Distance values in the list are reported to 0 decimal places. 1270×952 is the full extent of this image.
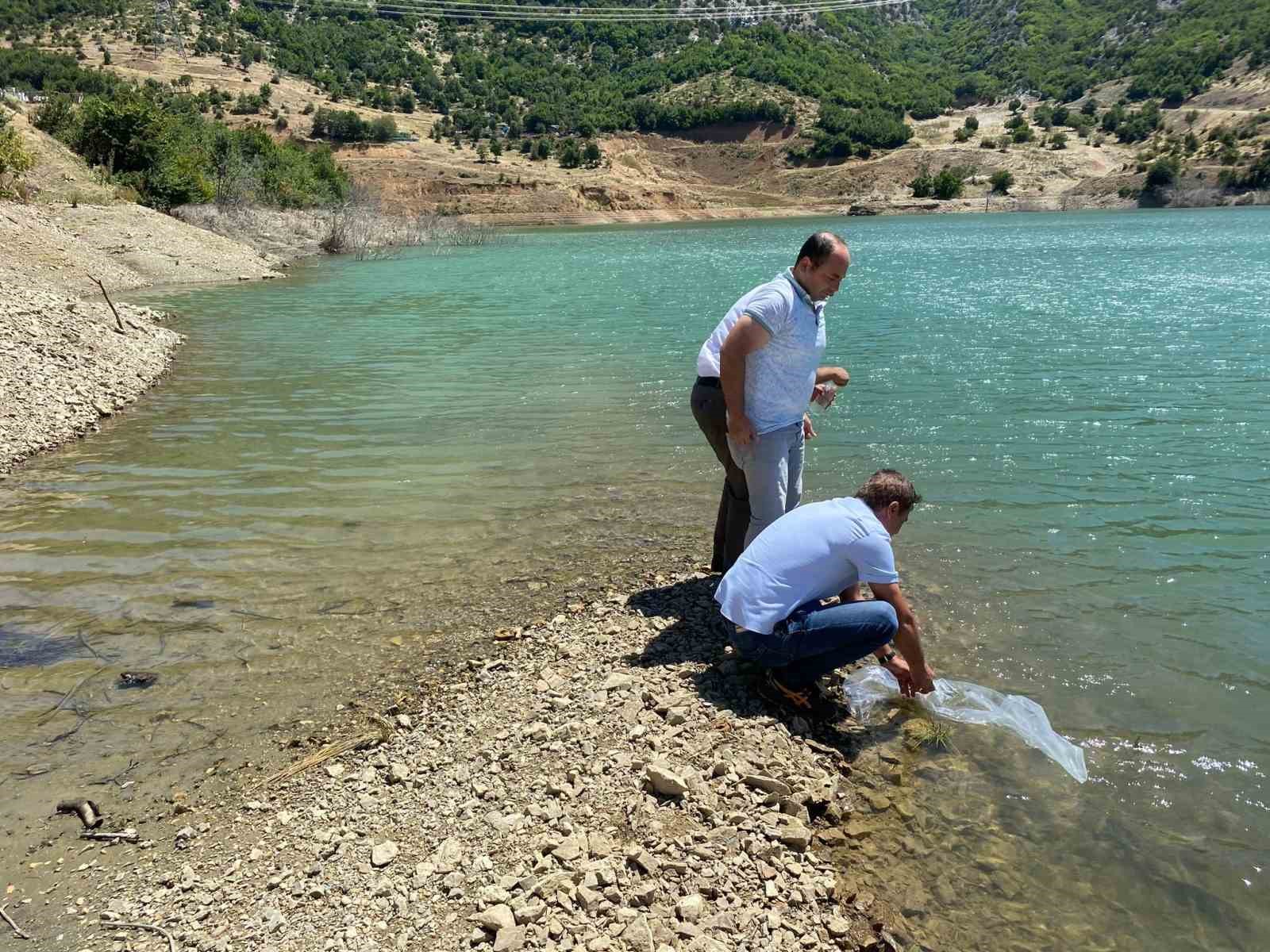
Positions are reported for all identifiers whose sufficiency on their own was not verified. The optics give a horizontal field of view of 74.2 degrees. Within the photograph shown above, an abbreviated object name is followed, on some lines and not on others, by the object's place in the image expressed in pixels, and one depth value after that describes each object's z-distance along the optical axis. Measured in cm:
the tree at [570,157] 12069
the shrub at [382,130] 11606
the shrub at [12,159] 3020
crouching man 450
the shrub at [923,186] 11112
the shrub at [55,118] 4762
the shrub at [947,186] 10781
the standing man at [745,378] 499
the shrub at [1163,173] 9381
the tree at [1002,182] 10856
